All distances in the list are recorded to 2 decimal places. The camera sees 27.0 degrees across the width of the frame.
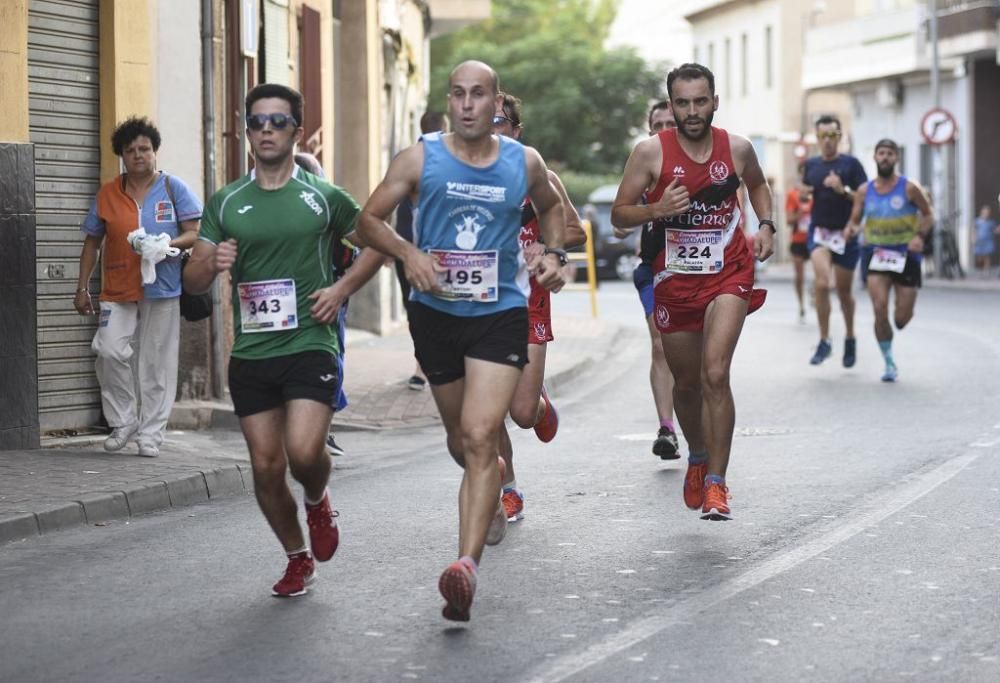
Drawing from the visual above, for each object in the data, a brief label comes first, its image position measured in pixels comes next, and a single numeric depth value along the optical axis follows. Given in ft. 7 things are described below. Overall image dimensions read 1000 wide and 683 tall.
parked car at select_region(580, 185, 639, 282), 155.02
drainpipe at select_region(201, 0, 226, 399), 48.01
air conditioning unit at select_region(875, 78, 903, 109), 168.76
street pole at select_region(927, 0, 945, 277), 139.85
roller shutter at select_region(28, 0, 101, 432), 41.68
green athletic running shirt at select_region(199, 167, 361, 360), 24.11
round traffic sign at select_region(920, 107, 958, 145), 124.57
